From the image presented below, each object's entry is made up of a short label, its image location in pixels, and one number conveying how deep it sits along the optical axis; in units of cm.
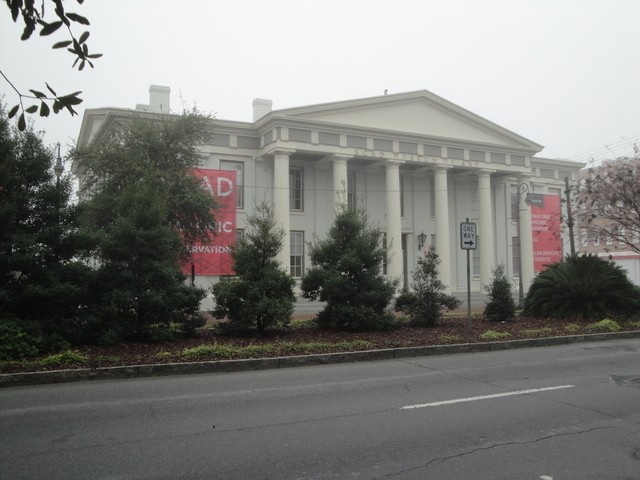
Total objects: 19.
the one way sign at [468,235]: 1370
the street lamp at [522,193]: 2920
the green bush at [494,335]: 1278
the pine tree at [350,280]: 1338
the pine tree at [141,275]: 1110
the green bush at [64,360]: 885
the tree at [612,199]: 1839
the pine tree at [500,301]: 1619
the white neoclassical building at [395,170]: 2720
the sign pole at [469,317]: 1369
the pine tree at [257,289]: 1221
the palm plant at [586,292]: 1652
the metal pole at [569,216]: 2053
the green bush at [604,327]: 1446
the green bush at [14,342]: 920
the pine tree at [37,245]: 998
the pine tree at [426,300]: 1485
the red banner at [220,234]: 2475
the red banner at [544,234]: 3497
